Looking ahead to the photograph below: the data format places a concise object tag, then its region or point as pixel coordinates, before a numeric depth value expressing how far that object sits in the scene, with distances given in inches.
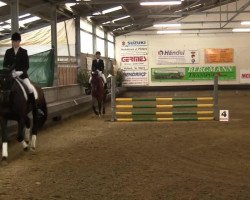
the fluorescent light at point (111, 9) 825.5
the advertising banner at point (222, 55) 1191.6
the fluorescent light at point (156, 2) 660.1
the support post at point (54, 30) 599.2
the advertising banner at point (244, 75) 1186.0
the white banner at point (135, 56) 1200.2
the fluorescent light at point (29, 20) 689.5
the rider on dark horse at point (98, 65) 562.9
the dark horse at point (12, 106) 277.0
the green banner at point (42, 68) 487.8
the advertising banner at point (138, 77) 1200.2
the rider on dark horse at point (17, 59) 297.0
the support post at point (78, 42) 738.8
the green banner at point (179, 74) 1197.1
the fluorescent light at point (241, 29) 1059.2
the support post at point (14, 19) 456.4
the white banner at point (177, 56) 1198.9
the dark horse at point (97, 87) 563.8
